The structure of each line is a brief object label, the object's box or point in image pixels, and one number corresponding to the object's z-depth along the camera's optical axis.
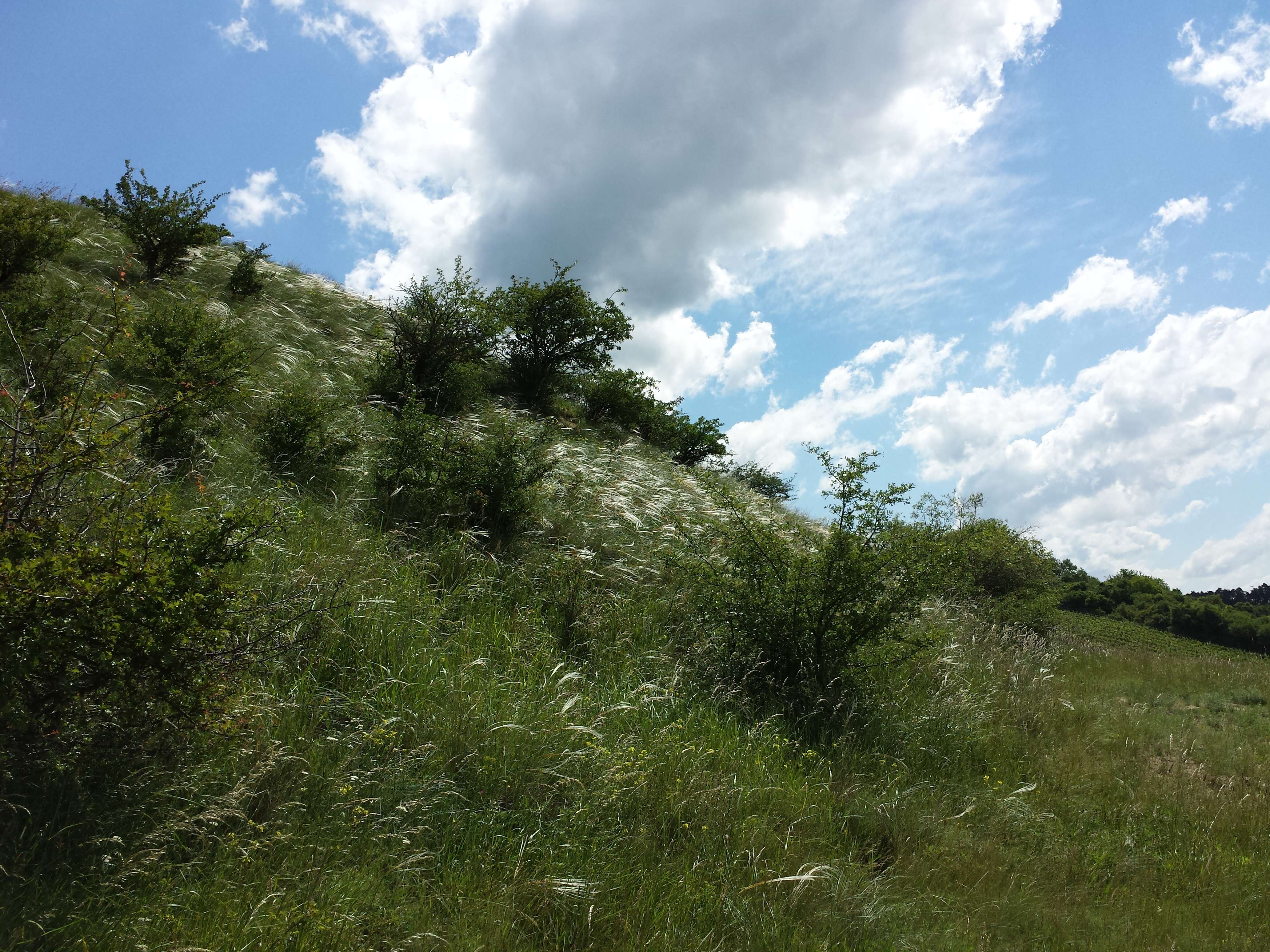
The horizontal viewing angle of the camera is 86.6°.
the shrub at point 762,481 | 17.50
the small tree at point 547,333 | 13.20
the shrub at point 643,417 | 14.94
